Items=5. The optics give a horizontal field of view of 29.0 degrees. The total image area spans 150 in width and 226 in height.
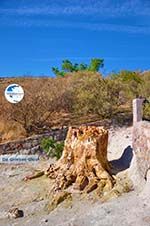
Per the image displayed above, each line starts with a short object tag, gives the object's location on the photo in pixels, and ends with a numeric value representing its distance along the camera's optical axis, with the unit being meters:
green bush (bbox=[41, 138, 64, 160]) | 14.14
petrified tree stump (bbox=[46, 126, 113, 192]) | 11.31
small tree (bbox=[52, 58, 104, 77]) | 27.37
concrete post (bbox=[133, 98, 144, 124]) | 13.09
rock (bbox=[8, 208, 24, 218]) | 10.33
